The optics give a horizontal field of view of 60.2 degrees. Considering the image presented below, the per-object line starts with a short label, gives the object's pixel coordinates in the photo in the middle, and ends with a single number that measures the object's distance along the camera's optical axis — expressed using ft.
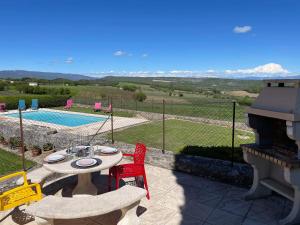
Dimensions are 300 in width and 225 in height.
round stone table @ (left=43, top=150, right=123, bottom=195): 13.20
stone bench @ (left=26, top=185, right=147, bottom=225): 10.18
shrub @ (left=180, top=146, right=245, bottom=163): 23.32
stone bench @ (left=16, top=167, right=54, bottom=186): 14.60
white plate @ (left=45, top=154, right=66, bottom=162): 14.21
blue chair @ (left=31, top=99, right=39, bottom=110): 69.72
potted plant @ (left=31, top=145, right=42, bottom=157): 26.35
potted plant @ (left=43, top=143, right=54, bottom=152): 27.12
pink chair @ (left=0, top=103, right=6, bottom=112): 66.21
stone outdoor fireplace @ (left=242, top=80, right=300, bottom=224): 11.71
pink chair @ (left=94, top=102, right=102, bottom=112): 64.99
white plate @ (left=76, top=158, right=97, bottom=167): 13.69
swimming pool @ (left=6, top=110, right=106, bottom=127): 51.11
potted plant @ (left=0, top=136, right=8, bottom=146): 30.30
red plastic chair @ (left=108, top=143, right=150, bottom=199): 15.39
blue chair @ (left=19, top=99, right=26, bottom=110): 67.80
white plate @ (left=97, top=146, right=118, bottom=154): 15.71
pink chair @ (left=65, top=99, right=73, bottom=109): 70.90
